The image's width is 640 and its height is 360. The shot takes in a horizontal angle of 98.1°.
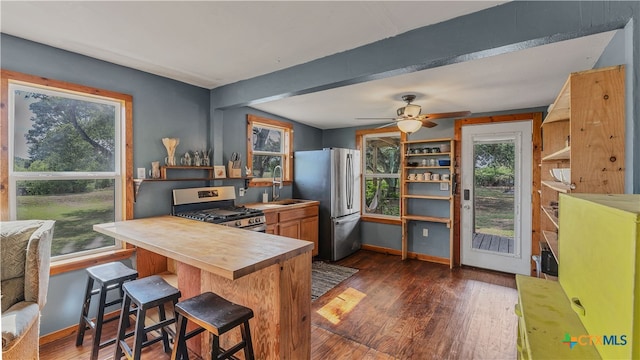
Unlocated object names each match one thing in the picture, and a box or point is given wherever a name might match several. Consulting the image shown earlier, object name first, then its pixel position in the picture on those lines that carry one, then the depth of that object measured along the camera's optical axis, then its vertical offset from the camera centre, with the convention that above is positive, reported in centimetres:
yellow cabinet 67 -28
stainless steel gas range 287 -37
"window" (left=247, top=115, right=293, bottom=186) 410 +47
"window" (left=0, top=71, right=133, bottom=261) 218 +17
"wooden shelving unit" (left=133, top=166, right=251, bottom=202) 278 +1
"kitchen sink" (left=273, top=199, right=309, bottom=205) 435 -38
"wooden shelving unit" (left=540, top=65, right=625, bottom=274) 142 +24
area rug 333 -132
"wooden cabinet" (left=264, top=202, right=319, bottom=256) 370 -63
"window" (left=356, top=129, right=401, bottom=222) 493 +8
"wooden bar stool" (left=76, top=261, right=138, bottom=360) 190 -82
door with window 386 -27
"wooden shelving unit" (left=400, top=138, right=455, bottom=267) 421 -11
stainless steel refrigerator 439 -22
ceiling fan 300 +67
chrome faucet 443 -10
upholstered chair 169 -61
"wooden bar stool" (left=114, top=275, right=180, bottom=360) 163 -74
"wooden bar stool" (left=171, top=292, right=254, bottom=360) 141 -74
